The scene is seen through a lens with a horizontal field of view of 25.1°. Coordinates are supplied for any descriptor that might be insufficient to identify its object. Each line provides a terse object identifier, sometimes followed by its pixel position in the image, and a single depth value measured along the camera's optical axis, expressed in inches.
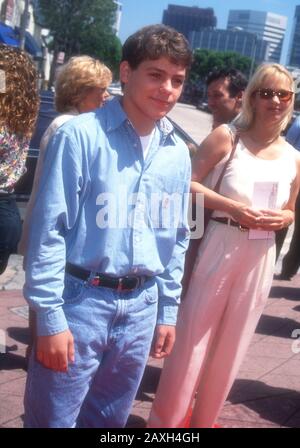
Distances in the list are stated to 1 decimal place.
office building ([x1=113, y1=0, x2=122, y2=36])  2671.5
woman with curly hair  107.3
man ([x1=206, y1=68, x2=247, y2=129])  147.9
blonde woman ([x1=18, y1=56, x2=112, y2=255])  143.3
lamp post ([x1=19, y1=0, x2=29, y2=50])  1231.1
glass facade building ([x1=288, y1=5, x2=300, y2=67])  6676.2
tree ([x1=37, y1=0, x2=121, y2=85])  2186.3
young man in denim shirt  79.3
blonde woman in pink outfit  118.0
